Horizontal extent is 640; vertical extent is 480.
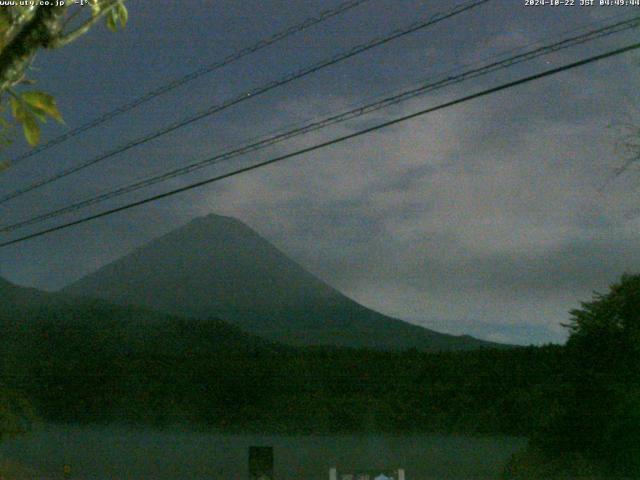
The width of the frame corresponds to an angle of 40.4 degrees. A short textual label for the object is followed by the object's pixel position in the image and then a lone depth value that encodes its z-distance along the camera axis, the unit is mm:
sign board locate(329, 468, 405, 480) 11444
